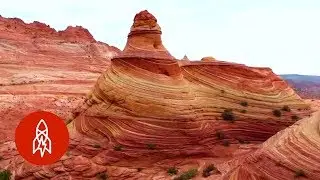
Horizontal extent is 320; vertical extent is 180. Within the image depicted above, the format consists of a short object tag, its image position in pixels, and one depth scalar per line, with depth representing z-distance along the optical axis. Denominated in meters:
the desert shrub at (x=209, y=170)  17.16
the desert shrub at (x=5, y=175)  18.92
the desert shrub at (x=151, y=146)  19.19
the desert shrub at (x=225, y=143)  20.91
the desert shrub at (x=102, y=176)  18.06
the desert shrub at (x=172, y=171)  18.35
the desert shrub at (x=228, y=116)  21.73
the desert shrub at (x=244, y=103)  22.73
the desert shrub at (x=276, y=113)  22.98
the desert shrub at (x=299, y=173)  13.18
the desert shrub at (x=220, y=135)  20.87
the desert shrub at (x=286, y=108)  23.59
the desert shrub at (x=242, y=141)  21.77
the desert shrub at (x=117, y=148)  19.03
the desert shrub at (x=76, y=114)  21.95
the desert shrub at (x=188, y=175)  17.26
